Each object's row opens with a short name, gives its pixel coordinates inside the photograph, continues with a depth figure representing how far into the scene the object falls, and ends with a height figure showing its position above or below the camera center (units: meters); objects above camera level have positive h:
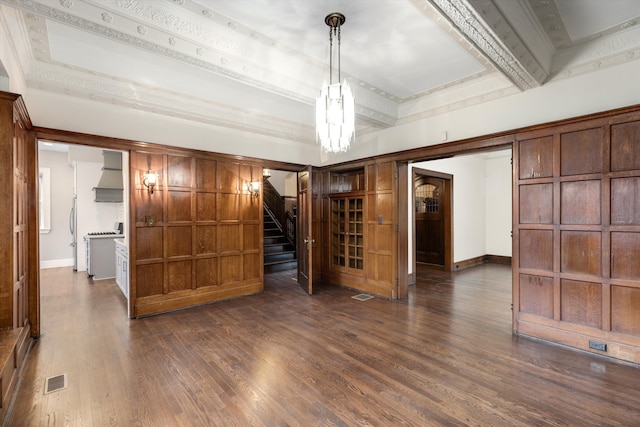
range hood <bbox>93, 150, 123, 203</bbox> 7.09 +0.80
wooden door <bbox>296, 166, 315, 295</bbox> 5.32 -0.41
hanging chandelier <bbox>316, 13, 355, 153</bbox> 2.79 +0.95
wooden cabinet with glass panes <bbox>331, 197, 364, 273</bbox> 5.73 -0.49
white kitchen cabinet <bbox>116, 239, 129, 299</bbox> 5.16 -1.01
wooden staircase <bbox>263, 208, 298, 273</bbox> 7.37 -1.09
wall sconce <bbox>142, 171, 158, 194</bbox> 4.30 +0.46
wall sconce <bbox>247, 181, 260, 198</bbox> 5.38 +0.42
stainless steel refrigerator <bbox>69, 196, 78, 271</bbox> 7.53 -0.44
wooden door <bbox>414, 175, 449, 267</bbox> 7.46 -0.25
